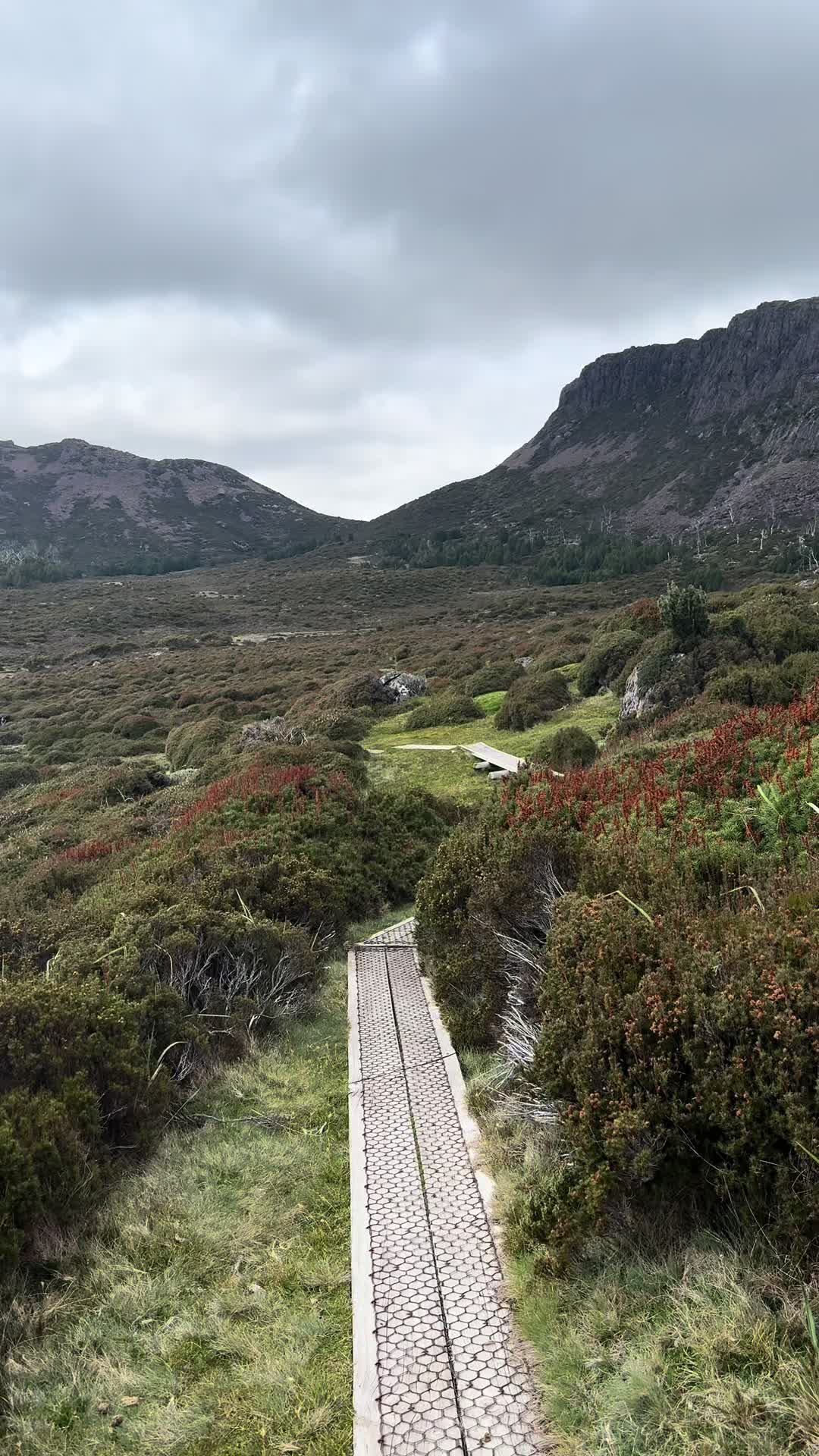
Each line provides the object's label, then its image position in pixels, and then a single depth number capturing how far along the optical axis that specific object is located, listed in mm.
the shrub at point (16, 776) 24312
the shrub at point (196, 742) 22422
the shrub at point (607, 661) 21688
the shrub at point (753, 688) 14430
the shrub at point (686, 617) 18062
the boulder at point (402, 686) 27938
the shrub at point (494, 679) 26297
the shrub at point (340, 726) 21344
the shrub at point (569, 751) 14883
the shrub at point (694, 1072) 3750
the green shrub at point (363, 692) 27031
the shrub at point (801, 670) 14492
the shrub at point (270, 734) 19094
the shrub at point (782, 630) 17094
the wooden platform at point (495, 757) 16548
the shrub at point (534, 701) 20656
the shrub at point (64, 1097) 4629
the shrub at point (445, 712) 22938
